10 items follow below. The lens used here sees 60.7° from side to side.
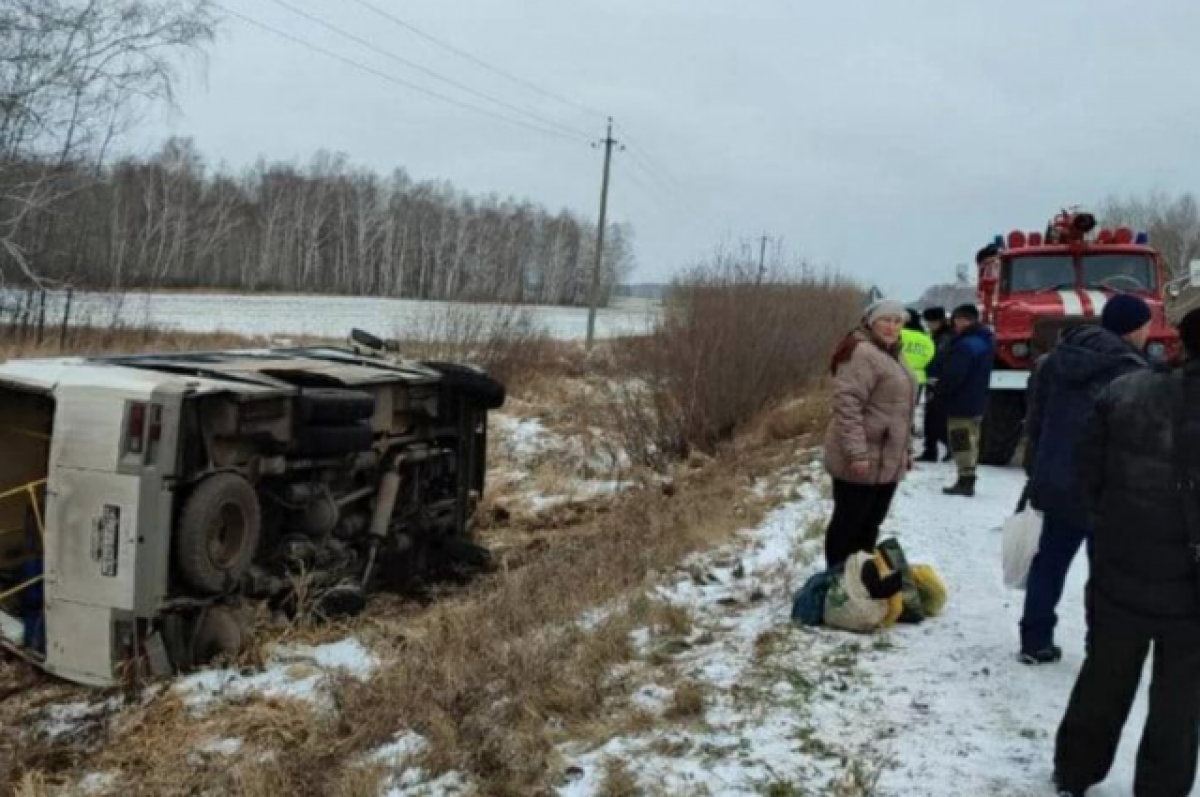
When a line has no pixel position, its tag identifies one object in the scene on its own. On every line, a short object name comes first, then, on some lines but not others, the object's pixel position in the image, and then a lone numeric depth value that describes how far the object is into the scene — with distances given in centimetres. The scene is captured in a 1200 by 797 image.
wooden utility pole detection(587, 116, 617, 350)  3460
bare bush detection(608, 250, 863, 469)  1273
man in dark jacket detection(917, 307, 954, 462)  1068
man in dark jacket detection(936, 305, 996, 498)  950
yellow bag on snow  554
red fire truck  1083
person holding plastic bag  426
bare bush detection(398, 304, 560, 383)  1784
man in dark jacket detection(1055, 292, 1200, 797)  320
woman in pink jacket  545
